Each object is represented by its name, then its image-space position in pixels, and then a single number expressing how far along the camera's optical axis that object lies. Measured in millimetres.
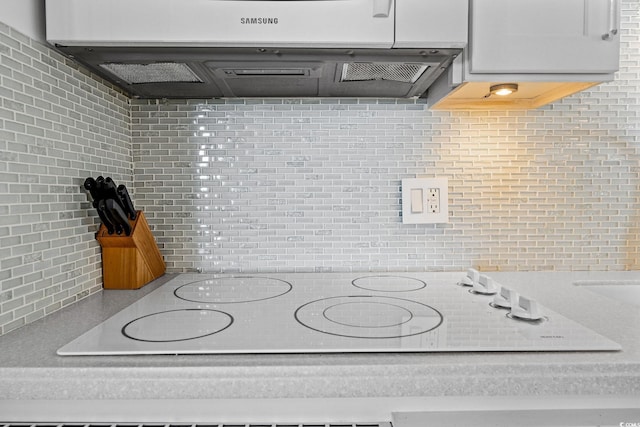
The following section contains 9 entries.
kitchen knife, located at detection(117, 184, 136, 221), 1086
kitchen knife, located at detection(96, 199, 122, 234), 1001
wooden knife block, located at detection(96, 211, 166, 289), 1094
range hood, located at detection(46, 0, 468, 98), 856
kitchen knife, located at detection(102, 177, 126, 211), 998
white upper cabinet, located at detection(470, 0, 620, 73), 900
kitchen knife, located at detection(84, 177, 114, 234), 993
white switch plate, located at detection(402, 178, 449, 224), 1263
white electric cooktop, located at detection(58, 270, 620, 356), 687
